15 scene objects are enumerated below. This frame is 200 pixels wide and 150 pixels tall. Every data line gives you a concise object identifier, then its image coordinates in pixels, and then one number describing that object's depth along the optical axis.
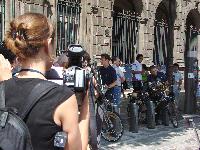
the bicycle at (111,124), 8.50
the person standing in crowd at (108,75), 9.94
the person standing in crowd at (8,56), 3.55
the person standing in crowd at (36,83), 2.10
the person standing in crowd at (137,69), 13.62
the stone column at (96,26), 16.52
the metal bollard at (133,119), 9.91
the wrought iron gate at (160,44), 21.31
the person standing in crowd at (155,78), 10.97
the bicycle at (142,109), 9.95
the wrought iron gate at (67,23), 15.28
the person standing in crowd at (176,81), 12.87
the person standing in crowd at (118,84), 10.48
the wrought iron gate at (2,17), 13.22
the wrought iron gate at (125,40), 18.30
